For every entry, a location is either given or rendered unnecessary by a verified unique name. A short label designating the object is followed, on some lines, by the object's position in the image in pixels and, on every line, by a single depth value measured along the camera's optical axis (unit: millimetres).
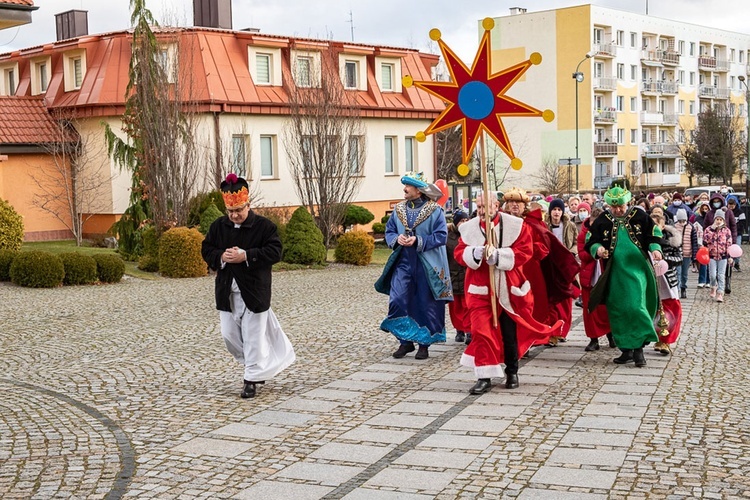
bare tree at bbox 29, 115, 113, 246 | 30859
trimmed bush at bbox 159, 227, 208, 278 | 22812
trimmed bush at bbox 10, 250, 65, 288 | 19859
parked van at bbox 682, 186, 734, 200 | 43431
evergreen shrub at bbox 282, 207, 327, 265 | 25703
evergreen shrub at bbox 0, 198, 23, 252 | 21500
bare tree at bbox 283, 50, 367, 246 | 28734
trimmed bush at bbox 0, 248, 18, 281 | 20453
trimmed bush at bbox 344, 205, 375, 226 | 33906
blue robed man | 10844
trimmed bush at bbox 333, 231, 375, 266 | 26812
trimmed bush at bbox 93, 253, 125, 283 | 21141
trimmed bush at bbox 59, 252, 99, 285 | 20531
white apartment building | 66375
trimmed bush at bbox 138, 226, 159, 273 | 23844
